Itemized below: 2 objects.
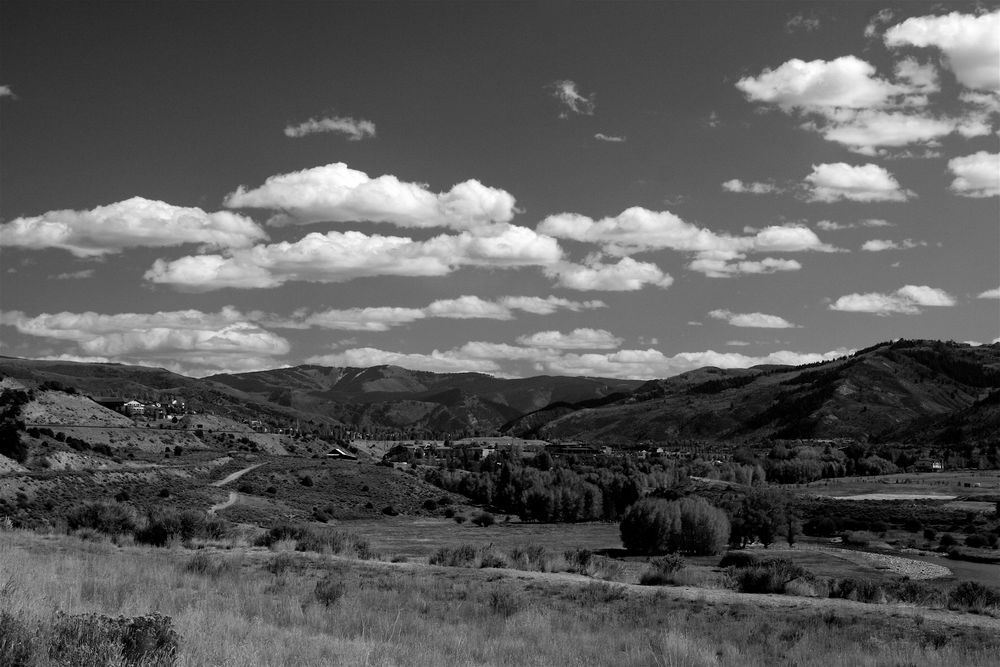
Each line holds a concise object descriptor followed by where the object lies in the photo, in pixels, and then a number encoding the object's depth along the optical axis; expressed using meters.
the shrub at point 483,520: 96.29
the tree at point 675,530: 72.56
